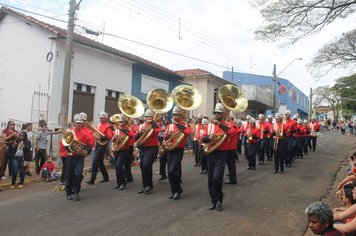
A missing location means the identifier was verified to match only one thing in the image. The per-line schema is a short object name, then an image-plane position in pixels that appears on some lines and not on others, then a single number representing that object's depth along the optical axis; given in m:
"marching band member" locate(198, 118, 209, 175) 11.85
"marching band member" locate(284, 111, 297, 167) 12.16
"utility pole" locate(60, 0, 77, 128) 12.76
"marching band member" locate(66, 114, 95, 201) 8.22
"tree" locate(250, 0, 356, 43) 13.07
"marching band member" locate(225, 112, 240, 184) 9.92
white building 16.78
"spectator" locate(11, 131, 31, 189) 9.97
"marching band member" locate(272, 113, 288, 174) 11.62
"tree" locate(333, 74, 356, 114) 61.47
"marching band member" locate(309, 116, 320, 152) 19.62
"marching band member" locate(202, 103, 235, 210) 7.18
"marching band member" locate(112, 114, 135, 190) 9.32
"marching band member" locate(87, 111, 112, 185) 9.94
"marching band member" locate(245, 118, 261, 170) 12.57
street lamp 33.06
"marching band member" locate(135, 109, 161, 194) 8.71
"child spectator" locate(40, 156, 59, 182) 11.14
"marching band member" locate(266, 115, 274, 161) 13.55
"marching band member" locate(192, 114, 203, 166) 13.89
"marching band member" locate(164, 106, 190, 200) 8.11
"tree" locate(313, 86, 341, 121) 70.25
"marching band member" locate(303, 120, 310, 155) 17.18
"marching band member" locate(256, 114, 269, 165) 13.48
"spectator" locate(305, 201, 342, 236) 3.52
